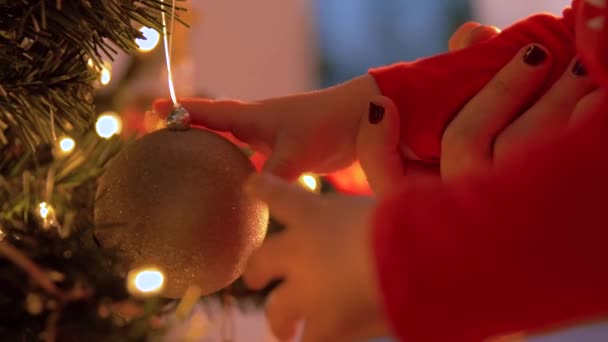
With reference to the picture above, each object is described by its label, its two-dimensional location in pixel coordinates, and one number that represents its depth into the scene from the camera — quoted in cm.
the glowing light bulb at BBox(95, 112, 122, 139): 80
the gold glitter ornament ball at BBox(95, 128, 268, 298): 61
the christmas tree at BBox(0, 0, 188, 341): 56
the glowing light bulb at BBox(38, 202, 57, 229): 66
